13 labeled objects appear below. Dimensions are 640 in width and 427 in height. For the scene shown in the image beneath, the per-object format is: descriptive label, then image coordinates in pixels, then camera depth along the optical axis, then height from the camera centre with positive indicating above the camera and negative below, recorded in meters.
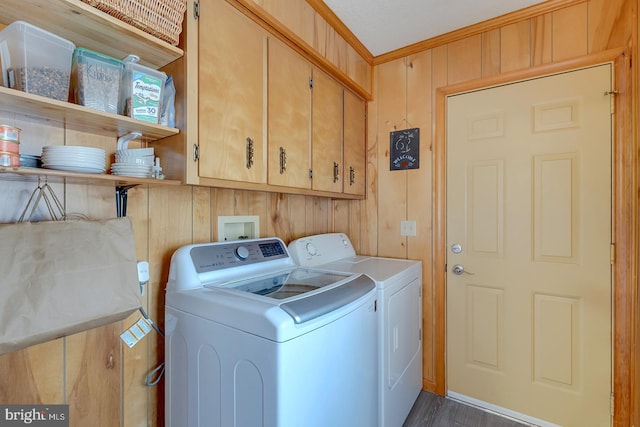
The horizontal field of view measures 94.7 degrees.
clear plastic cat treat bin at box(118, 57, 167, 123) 1.01 +0.42
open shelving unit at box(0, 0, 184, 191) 0.81 +0.57
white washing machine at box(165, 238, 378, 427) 0.92 -0.47
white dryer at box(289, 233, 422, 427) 1.52 -0.57
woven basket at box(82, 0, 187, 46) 0.89 +0.64
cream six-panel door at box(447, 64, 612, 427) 1.66 -0.23
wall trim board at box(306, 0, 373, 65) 1.67 +1.17
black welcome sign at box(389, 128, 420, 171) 2.18 +0.47
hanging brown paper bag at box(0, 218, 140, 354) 0.79 -0.19
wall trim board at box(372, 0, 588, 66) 1.72 +1.20
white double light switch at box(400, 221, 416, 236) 2.20 -0.12
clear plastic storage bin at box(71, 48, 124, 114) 0.92 +0.43
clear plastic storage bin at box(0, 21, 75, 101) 0.80 +0.44
